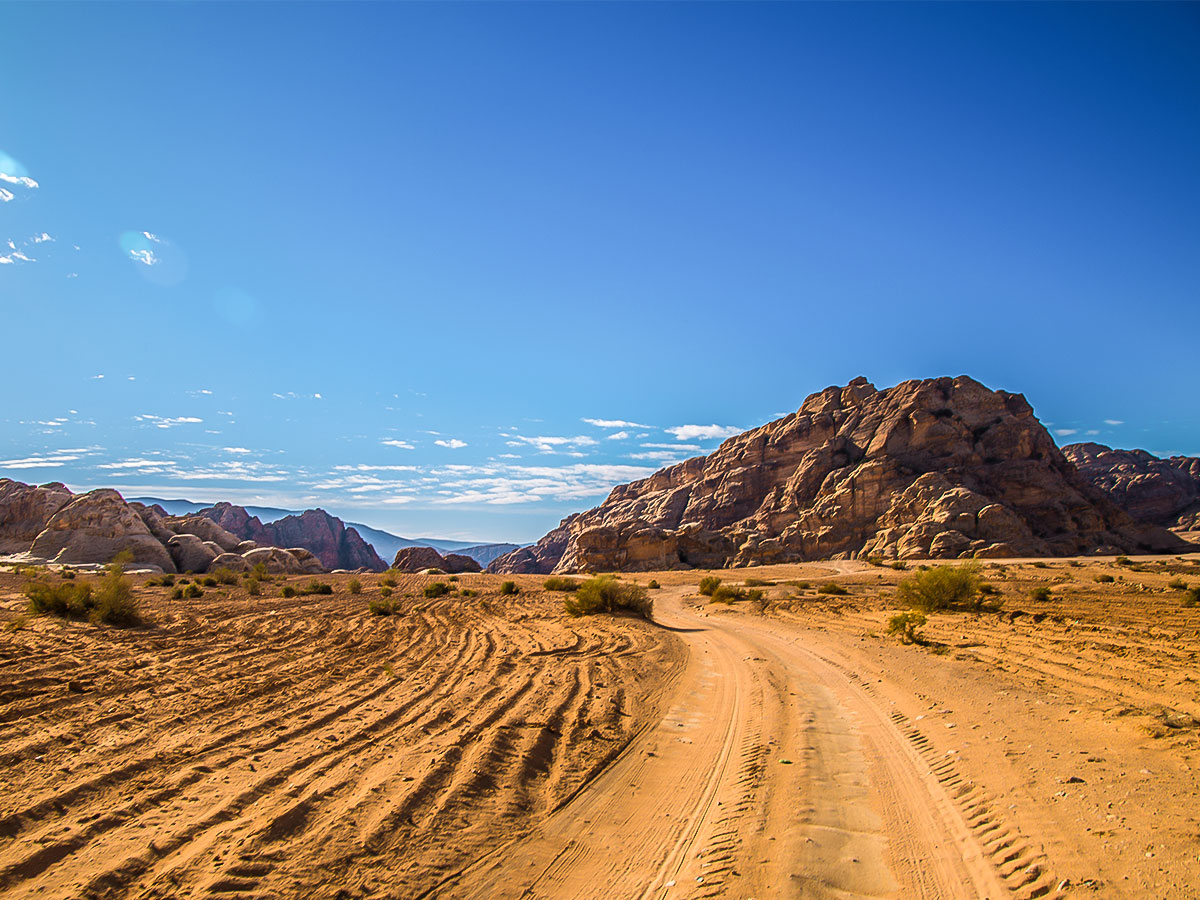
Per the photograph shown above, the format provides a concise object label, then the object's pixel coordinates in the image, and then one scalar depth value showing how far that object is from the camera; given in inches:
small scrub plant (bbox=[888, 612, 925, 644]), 530.9
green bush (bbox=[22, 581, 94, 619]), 572.1
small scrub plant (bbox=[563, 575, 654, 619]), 809.5
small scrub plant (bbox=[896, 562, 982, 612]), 729.6
